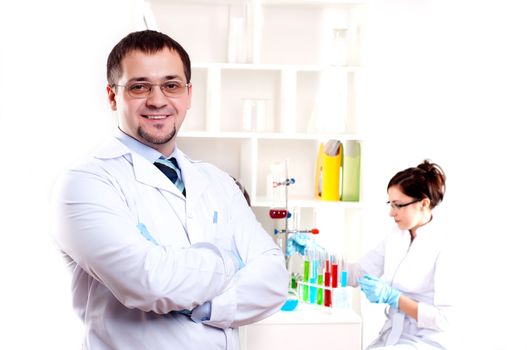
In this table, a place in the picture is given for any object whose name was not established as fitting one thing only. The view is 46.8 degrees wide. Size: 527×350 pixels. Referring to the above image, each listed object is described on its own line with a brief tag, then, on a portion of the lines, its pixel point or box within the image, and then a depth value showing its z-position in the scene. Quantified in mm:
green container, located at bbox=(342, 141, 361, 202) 3037
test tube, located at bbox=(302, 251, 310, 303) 2775
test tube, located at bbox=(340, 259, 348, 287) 2734
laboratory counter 2527
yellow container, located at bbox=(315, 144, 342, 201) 3025
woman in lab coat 2533
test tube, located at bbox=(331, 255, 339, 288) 2699
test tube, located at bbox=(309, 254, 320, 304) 2760
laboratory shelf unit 2949
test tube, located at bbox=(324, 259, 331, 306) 2713
